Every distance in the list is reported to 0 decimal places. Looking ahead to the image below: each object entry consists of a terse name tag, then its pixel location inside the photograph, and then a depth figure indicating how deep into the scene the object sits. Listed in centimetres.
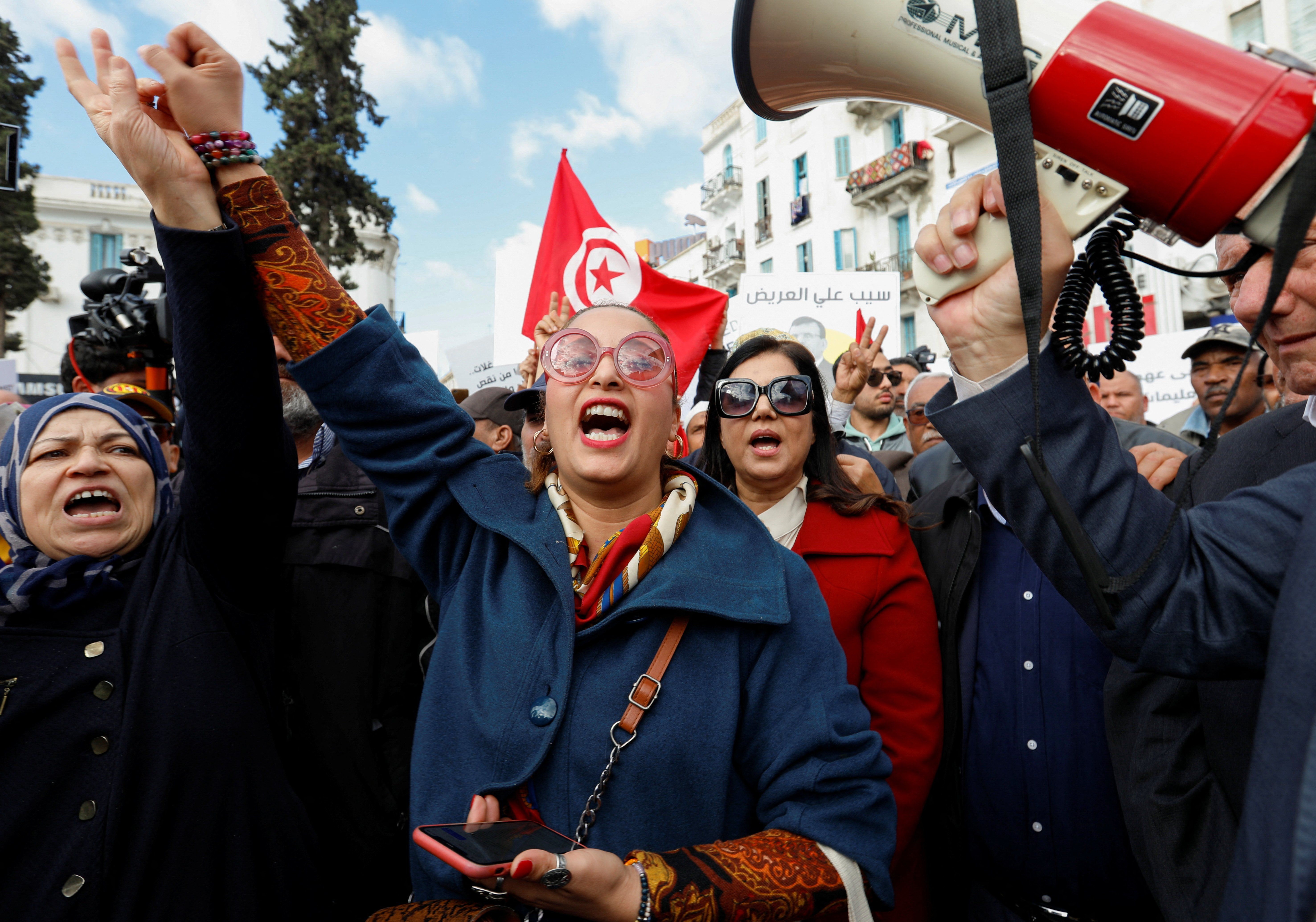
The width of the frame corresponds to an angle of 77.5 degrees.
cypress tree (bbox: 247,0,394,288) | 1823
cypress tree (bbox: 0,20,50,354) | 1477
